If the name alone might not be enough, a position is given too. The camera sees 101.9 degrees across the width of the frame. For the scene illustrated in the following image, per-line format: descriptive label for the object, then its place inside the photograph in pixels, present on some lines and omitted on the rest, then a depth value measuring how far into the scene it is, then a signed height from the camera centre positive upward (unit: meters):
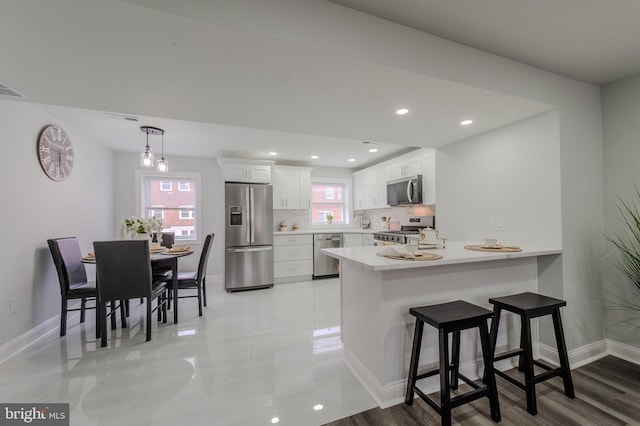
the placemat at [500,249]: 2.04 -0.27
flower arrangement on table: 3.06 -0.10
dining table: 2.88 -0.44
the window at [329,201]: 6.06 +0.38
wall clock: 2.82 +0.78
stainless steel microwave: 4.05 +0.42
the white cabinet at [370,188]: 5.04 +0.60
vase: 3.10 -0.21
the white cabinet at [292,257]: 5.03 -0.79
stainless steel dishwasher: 5.24 -0.86
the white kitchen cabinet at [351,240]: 5.27 -0.48
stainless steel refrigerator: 4.55 -0.34
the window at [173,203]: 4.78 +0.30
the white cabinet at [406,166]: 4.15 +0.86
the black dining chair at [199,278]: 3.33 -0.78
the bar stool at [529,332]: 1.66 -0.81
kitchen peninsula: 1.75 -0.60
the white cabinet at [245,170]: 4.68 +0.89
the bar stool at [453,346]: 1.46 -0.82
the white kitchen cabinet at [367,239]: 4.99 -0.45
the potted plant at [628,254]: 2.13 -0.33
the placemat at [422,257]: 1.76 -0.28
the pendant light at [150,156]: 3.21 +0.78
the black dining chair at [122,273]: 2.54 -0.54
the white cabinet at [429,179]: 3.84 +0.56
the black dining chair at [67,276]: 2.65 -0.61
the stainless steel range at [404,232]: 4.06 -0.26
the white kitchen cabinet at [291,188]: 5.34 +0.62
